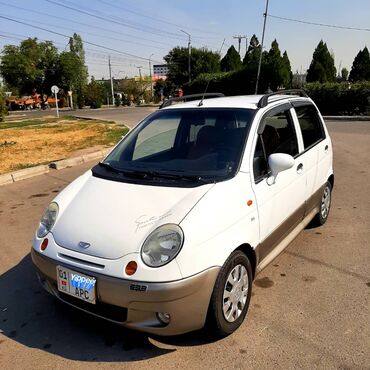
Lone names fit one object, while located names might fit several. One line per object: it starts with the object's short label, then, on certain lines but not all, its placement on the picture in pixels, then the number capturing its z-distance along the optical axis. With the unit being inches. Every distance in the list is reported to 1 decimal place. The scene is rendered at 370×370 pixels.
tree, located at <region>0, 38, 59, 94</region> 2497.5
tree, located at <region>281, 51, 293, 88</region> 1346.5
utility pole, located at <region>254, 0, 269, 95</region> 917.8
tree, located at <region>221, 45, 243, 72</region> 1808.6
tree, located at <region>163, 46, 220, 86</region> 2199.8
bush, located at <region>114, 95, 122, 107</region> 2704.2
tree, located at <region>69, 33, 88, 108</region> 2362.2
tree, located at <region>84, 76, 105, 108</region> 2342.5
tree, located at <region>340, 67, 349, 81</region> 2877.5
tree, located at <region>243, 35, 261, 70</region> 1435.3
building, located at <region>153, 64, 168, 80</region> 4901.3
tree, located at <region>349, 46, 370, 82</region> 1405.0
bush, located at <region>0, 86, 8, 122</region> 1001.4
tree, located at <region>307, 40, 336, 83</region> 1290.6
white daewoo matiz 103.0
